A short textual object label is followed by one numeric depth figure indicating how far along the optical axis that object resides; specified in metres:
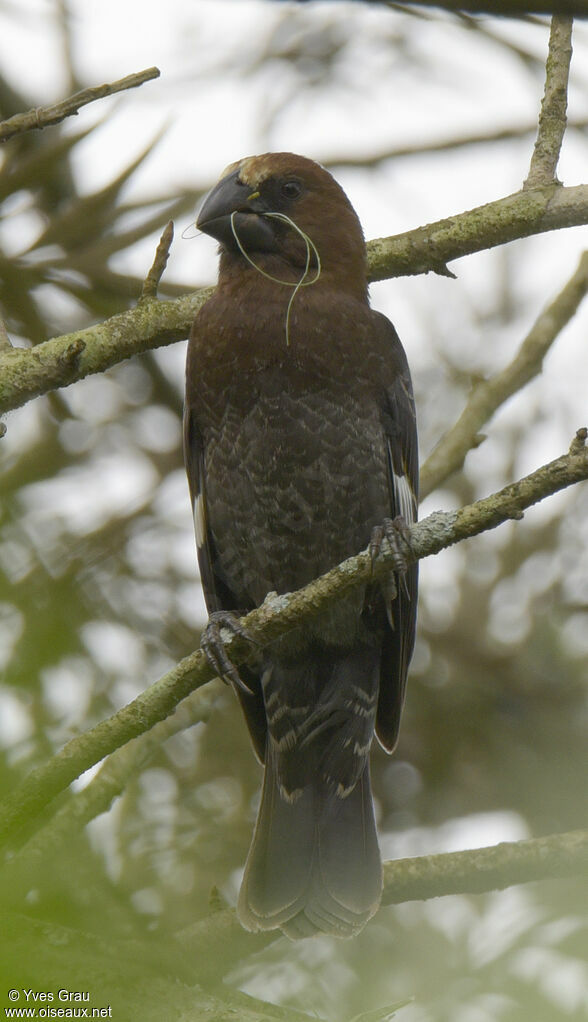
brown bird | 6.81
